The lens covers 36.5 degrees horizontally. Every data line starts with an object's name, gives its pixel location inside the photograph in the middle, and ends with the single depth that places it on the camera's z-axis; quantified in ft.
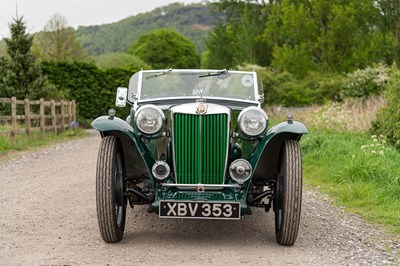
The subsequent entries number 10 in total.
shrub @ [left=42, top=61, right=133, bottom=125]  93.09
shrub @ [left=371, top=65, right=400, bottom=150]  38.91
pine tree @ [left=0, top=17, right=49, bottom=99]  67.26
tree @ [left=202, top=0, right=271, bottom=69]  140.56
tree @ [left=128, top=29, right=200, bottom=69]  232.12
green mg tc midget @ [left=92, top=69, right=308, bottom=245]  17.97
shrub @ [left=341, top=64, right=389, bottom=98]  76.07
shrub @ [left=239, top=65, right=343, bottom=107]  88.38
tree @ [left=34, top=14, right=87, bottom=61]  147.74
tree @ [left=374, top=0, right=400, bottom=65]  112.50
